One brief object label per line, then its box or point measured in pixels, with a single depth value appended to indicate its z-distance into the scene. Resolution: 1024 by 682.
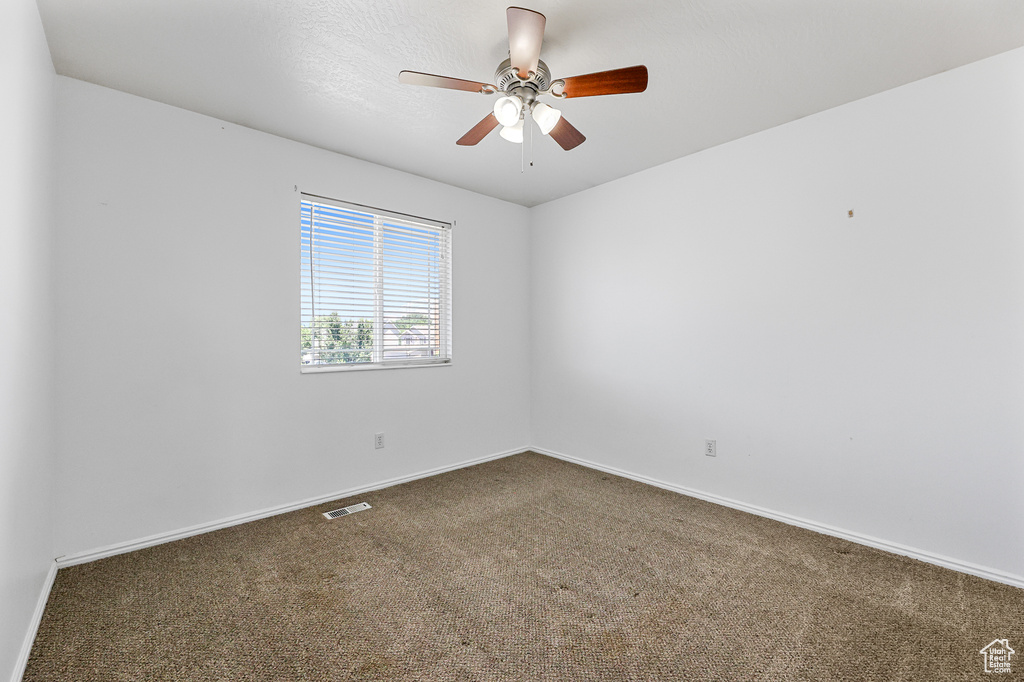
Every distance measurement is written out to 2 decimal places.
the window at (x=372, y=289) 3.16
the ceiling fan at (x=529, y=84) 1.62
